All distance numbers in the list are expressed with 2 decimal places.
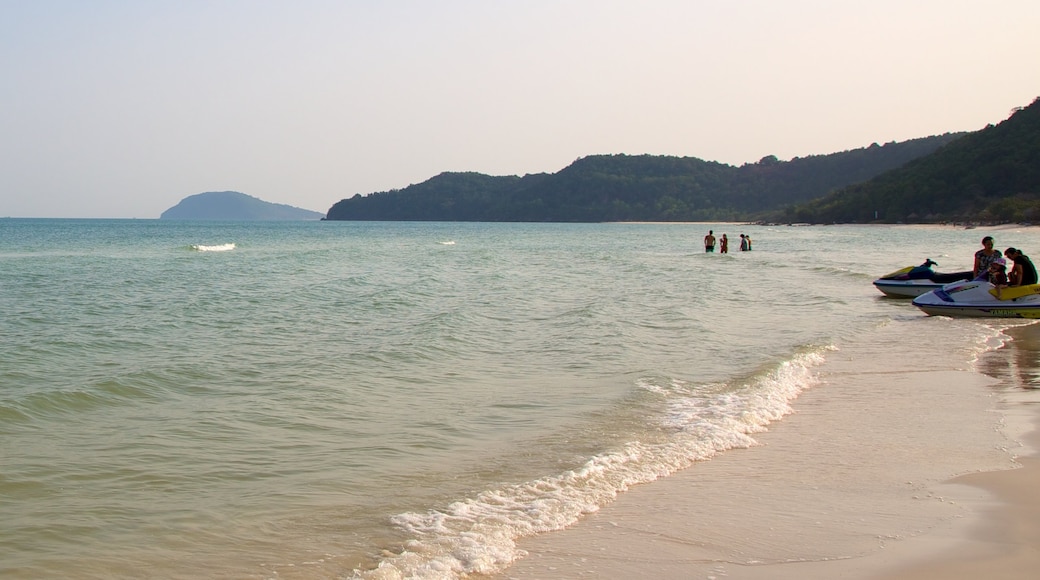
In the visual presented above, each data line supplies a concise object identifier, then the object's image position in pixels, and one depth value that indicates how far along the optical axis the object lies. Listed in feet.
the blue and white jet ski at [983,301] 55.72
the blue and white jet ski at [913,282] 70.74
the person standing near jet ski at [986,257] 58.13
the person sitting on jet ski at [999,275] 56.39
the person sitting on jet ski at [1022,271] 55.67
